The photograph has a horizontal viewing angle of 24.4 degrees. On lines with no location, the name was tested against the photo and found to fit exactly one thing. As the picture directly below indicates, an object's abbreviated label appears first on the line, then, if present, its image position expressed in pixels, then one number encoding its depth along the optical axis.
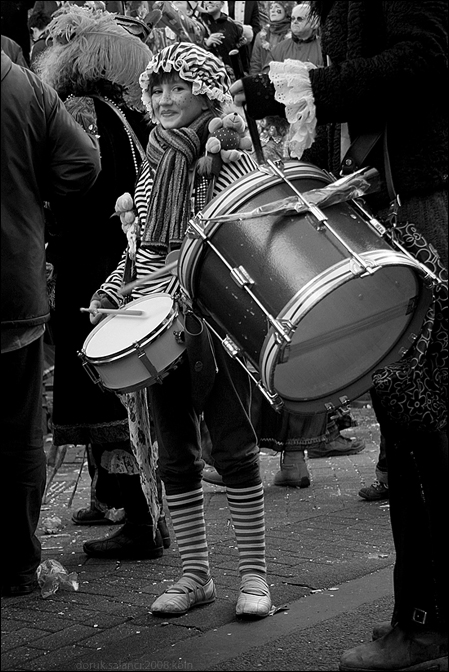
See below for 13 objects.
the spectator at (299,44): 8.80
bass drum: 2.60
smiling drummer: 3.49
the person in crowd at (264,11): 10.30
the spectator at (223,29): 9.04
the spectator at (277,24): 10.14
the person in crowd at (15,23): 5.52
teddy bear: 3.46
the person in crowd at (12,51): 3.49
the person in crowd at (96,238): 4.44
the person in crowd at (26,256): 3.20
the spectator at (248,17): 9.48
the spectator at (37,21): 8.98
